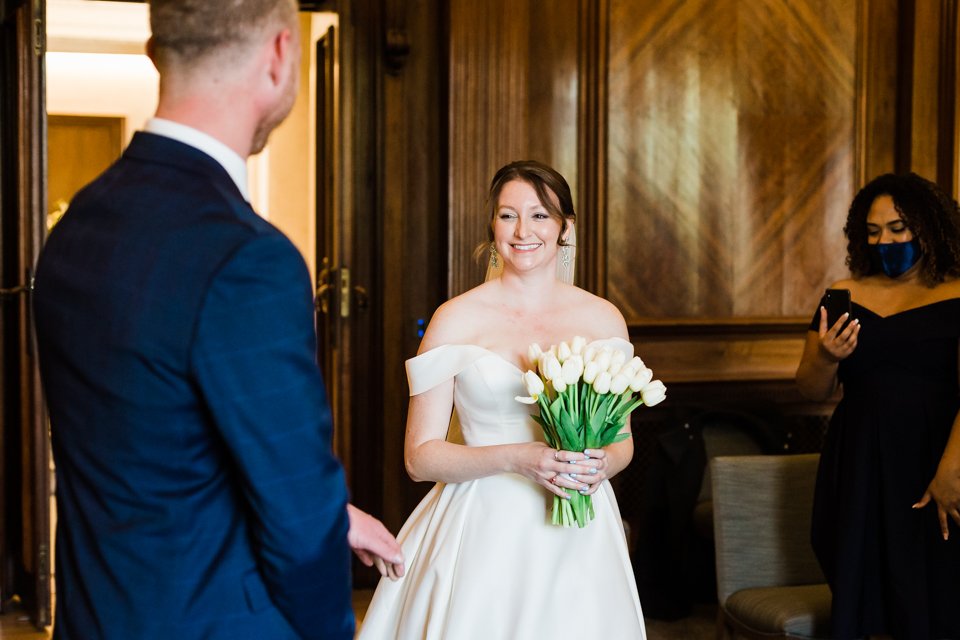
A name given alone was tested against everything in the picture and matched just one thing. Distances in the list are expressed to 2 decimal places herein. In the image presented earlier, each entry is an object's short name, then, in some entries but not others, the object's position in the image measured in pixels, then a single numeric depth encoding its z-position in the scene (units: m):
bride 2.56
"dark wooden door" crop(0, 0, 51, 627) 4.52
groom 1.26
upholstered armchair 3.41
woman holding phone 3.30
